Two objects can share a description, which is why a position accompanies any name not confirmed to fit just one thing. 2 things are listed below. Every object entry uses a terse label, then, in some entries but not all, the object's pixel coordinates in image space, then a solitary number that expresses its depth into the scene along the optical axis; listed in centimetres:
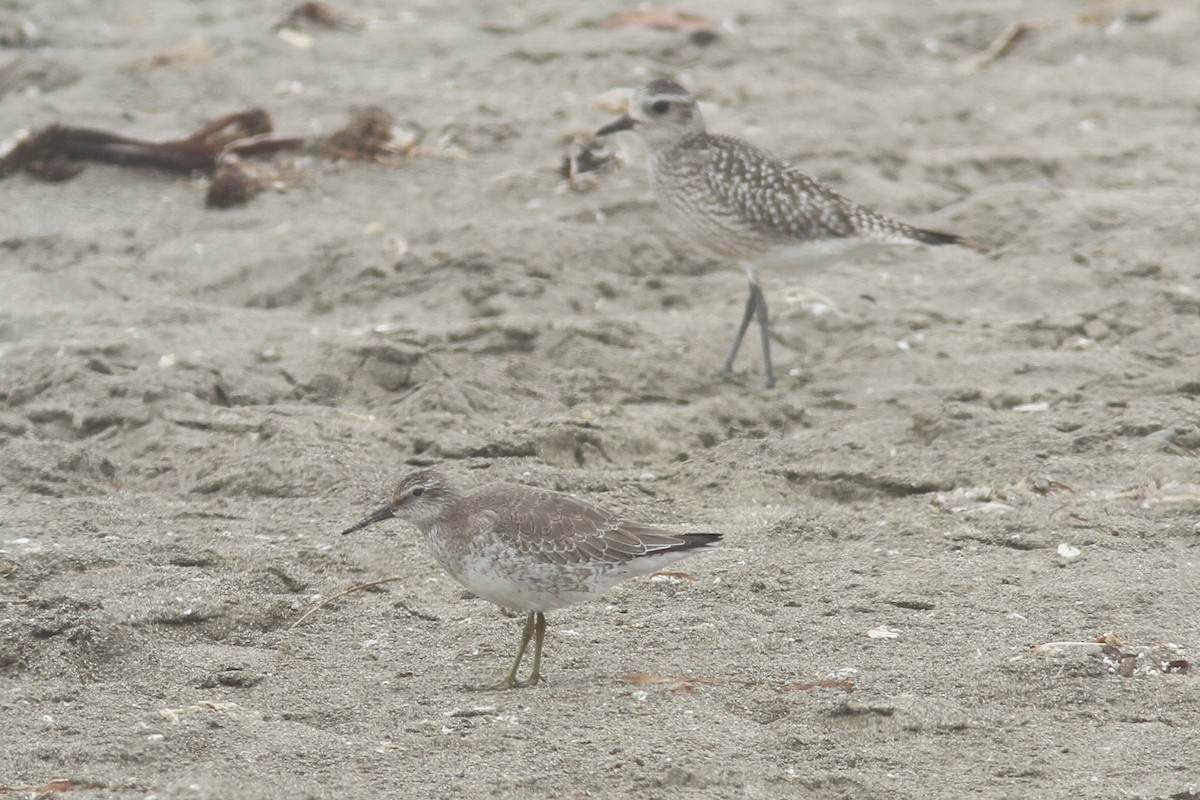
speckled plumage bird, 1616
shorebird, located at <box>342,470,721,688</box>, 1041
